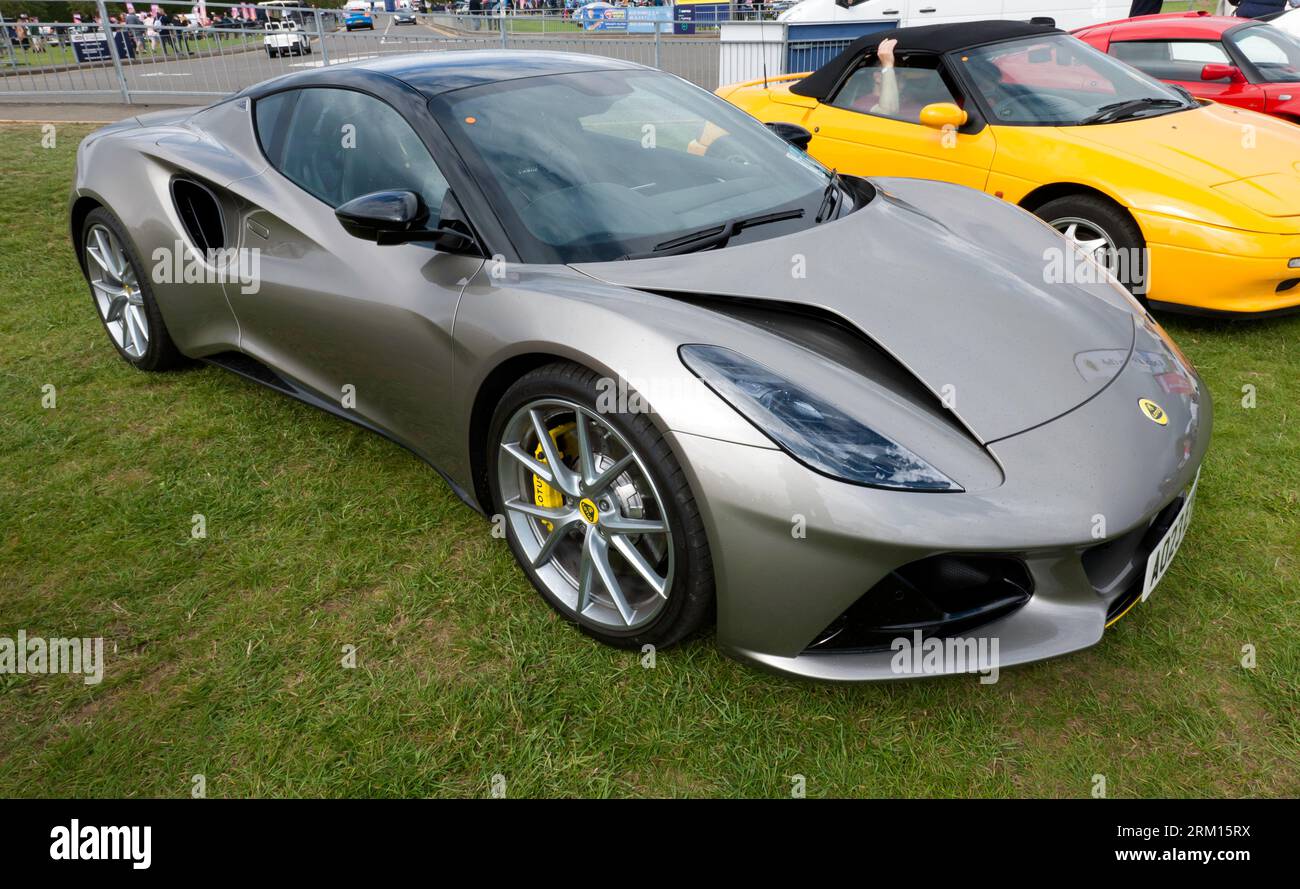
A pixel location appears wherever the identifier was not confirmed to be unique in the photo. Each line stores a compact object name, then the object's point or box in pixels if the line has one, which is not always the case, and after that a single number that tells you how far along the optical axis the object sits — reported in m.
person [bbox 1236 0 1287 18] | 10.22
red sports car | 6.27
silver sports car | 1.85
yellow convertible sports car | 3.86
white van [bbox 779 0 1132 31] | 11.70
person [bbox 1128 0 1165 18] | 10.12
